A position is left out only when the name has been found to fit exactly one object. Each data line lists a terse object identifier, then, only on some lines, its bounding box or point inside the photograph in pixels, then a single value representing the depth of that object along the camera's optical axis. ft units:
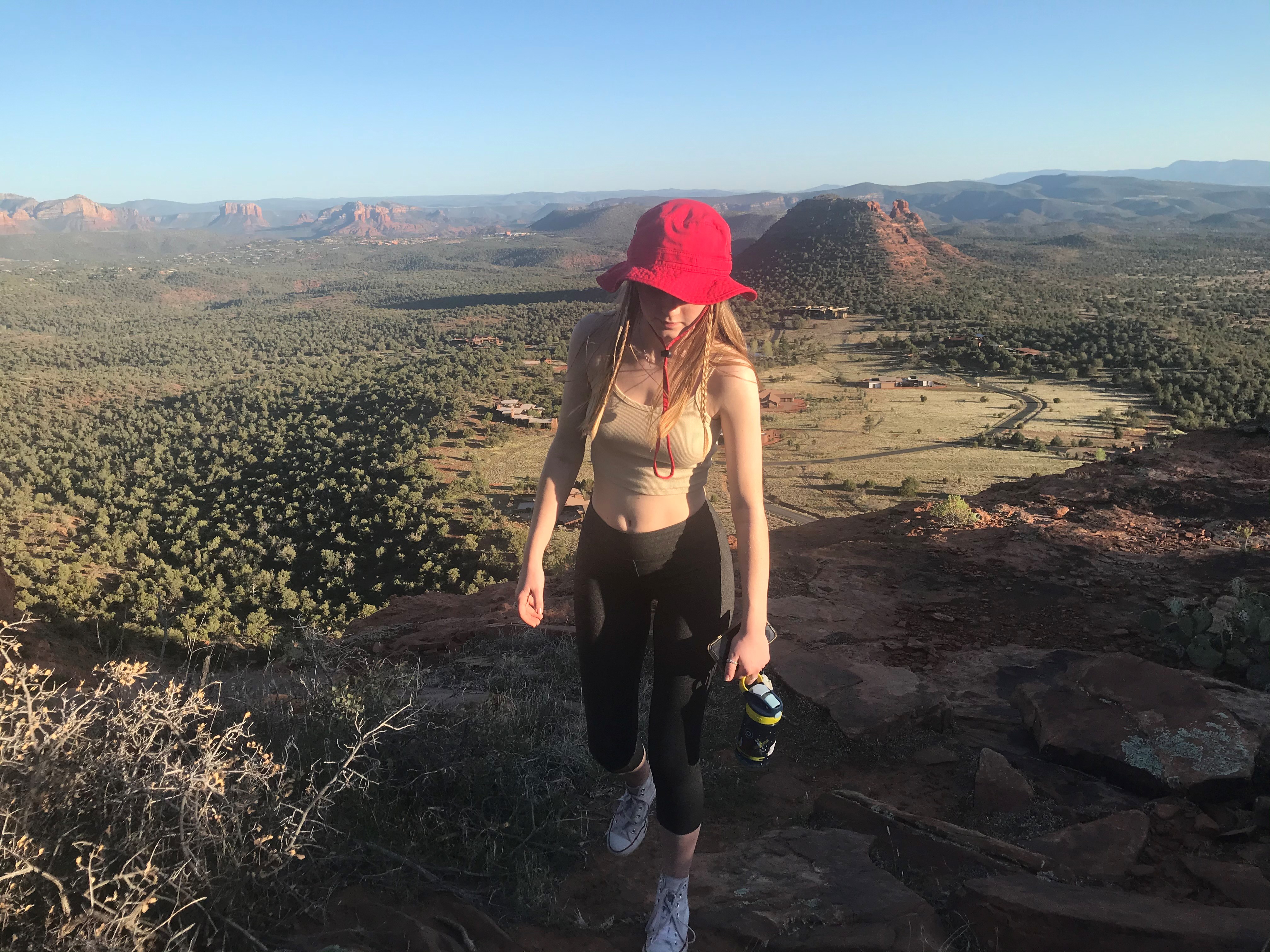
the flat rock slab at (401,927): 5.69
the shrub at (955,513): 23.93
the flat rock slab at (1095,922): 5.65
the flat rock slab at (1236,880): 6.85
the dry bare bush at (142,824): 5.11
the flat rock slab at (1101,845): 7.43
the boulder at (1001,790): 8.64
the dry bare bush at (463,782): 7.05
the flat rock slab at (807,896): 6.33
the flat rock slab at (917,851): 7.35
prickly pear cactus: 11.74
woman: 5.85
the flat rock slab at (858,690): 10.52
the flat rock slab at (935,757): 9.82
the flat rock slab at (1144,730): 8.62
